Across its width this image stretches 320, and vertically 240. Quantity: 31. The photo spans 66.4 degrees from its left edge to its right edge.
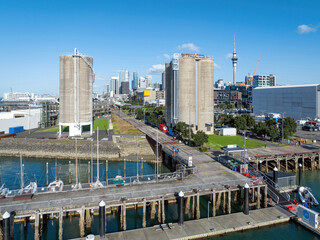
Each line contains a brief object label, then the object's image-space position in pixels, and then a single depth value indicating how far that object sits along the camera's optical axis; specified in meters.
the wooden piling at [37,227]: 29.59
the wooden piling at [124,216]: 32.22
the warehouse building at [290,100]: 129.62
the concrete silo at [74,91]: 88.06
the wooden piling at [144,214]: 32.96
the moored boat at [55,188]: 36.68
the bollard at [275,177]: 44.41
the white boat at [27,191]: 34.81
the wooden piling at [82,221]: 30.84
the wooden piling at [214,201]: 35.88
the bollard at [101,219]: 28.73
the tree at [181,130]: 81.78
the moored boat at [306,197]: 40.76
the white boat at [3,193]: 33.12
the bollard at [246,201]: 34.72
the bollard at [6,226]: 25.73
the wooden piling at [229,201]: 36.81
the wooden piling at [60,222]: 30.14
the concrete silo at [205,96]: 98.00
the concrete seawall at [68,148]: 76.50
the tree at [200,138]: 69.94
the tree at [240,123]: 93.94
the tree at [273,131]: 77.31
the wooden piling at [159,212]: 34.75
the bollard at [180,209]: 31.51
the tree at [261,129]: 83.12
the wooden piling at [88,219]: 34.48
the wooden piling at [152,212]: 36.62
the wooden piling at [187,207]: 38.10
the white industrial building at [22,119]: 98.12
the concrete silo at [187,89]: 96.50
